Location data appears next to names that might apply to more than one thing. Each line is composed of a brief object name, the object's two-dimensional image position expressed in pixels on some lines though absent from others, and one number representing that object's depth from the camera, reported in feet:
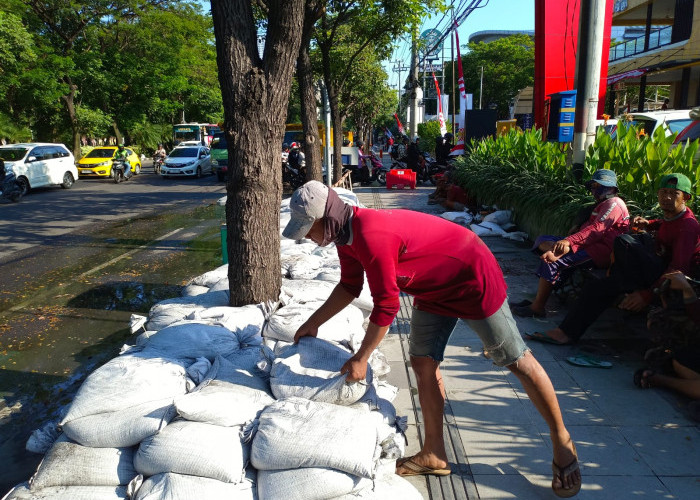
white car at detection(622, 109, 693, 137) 32.86
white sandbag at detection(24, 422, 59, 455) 9.48
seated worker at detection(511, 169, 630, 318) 14.43
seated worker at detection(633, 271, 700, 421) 10.28
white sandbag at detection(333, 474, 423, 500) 7.63
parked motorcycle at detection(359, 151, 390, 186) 61.16
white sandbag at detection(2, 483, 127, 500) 7.86
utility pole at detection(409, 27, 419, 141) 86.66
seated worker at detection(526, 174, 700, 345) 11.76
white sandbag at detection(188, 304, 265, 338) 11.96
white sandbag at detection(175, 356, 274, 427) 8.26
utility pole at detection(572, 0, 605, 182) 19.97
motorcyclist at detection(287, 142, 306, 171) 57.00
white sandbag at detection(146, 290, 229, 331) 13.10
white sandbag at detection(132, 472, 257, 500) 7.50
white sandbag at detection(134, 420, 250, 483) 7.76
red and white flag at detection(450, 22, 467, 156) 50.72
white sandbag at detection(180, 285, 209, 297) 16.75
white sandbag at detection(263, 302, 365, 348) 10.93
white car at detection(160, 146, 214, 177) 74.43
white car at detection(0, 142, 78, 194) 54.60
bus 123.45
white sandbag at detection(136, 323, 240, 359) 10.46
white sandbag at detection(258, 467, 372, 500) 7.47
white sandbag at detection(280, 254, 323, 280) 16.96
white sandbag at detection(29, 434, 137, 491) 8.06
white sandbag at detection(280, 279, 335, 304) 13.53
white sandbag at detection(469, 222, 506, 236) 27.89
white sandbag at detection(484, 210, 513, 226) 29.07
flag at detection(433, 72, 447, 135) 74.00
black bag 12.10
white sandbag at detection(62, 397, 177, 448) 8.32
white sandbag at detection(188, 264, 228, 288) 17.17
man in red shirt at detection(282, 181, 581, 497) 7.54
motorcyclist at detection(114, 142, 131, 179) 72.59
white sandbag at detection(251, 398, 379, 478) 7.50
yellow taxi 73.77
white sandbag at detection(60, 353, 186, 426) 8.66
